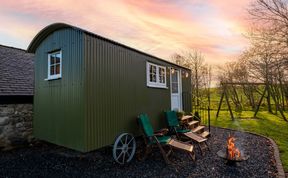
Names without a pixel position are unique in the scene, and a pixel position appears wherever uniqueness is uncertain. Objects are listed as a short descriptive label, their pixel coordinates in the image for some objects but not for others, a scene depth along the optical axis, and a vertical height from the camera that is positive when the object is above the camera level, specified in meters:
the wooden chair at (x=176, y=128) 6.07 -1.27
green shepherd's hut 4.26 +0.19
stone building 6.18 -0.38
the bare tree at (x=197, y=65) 20.00 +3.23
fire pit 4.35 -1.51
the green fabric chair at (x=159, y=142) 4.69 -1.30
